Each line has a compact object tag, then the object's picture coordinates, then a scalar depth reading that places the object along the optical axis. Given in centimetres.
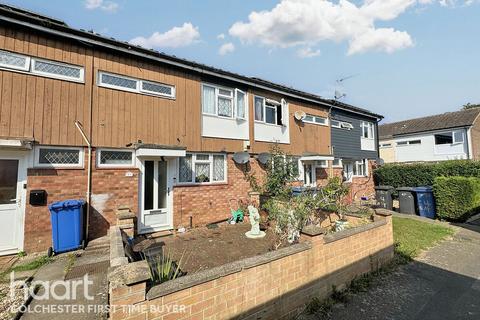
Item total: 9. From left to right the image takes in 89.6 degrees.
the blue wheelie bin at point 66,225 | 573
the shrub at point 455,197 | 955
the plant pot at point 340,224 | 608
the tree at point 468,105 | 4689
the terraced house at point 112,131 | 585
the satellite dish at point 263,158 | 1044
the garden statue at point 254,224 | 704
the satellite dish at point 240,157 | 958
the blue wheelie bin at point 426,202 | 1052
